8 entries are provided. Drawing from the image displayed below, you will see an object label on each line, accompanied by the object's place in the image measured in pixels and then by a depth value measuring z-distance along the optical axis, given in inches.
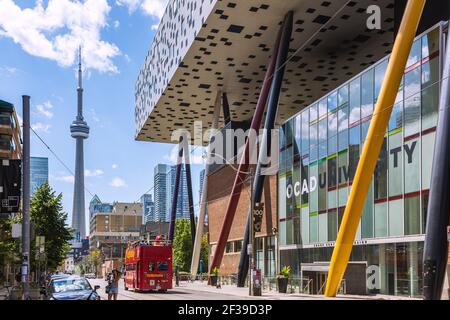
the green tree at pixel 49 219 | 1873.8
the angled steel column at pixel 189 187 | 2962.6
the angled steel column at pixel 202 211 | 2466.8
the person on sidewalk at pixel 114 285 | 894.4
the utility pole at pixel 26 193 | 776.3
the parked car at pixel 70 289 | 719.1
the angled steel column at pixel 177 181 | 3093.0
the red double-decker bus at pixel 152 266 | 1409.9
